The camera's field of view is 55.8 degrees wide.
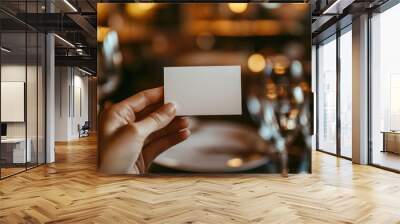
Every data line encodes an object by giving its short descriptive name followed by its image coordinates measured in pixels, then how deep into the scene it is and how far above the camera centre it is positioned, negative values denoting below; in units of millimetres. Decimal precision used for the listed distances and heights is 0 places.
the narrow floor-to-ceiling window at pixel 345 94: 8930 +371
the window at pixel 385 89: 7320 +395
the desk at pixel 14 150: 7168 -764
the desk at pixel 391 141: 7672 -678
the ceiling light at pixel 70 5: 6422 +1864
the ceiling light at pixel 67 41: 9734 +1928
